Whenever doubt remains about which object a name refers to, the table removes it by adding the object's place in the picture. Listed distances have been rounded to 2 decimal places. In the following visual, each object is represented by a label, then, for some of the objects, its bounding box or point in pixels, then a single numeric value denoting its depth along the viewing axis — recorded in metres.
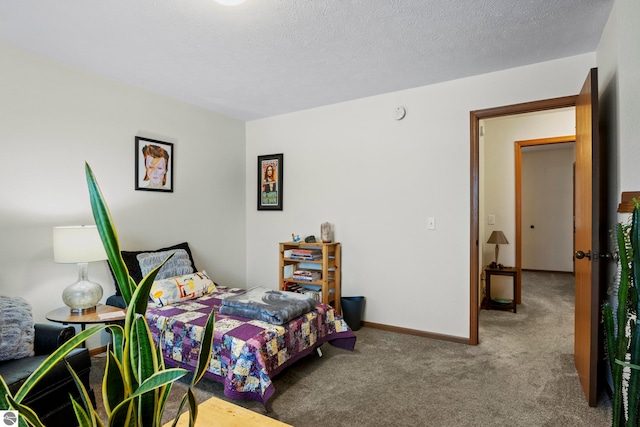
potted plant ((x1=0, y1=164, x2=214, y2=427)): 0.72
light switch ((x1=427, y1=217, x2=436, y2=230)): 3.28
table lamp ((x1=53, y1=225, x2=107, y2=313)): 2.35
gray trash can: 3.50
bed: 2.03
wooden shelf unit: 3.55
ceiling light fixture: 1.95
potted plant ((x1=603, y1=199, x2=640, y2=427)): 1.45
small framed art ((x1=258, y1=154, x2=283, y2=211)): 4.21
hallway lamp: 4.29
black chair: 1.69
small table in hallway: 4.06
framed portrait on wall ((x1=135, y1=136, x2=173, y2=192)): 3.28
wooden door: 2.02
